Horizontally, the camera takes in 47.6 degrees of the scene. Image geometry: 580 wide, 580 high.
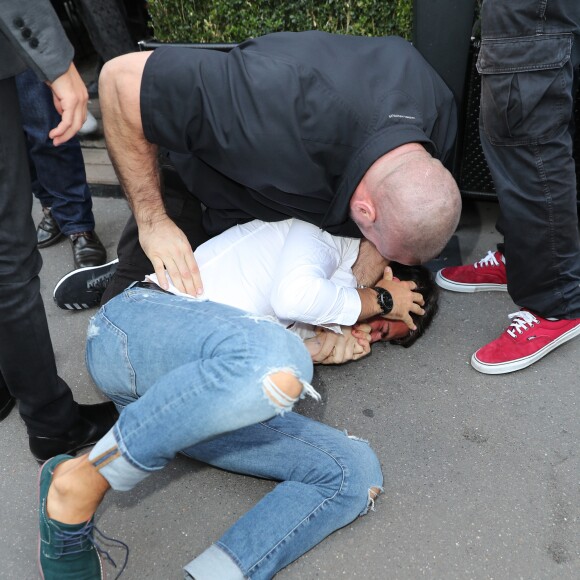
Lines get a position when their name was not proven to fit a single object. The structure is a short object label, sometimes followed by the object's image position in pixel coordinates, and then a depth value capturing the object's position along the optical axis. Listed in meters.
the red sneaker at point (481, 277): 2.66
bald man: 1.74
